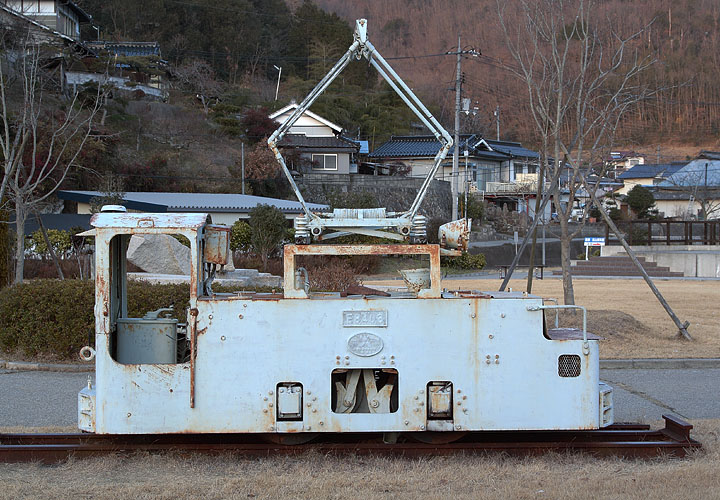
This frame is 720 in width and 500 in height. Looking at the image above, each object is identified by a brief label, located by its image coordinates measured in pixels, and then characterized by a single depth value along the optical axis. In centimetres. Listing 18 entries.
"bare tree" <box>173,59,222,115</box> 6312
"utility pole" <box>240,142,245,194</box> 4547
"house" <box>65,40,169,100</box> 5759
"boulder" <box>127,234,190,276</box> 2008
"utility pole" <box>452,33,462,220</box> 3428
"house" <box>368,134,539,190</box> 5553
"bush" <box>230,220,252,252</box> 3050
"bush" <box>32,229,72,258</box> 2567
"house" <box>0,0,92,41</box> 4954
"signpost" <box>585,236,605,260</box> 3388
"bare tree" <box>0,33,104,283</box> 1647
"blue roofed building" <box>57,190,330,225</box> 3353
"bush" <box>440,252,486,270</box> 3275
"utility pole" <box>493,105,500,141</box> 7106
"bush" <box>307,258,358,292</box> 1467
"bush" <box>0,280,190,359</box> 1127
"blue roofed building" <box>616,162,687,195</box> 7138
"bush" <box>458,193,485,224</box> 4846
